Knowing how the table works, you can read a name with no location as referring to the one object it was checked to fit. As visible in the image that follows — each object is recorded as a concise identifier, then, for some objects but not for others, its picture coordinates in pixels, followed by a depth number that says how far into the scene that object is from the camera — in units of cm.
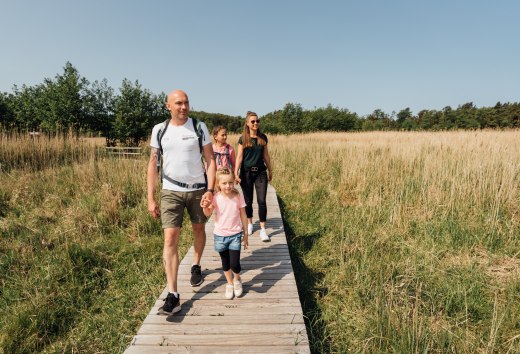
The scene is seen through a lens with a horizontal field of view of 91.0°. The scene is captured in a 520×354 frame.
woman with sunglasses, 402
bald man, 253
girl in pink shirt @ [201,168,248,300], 274
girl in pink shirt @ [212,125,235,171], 416
